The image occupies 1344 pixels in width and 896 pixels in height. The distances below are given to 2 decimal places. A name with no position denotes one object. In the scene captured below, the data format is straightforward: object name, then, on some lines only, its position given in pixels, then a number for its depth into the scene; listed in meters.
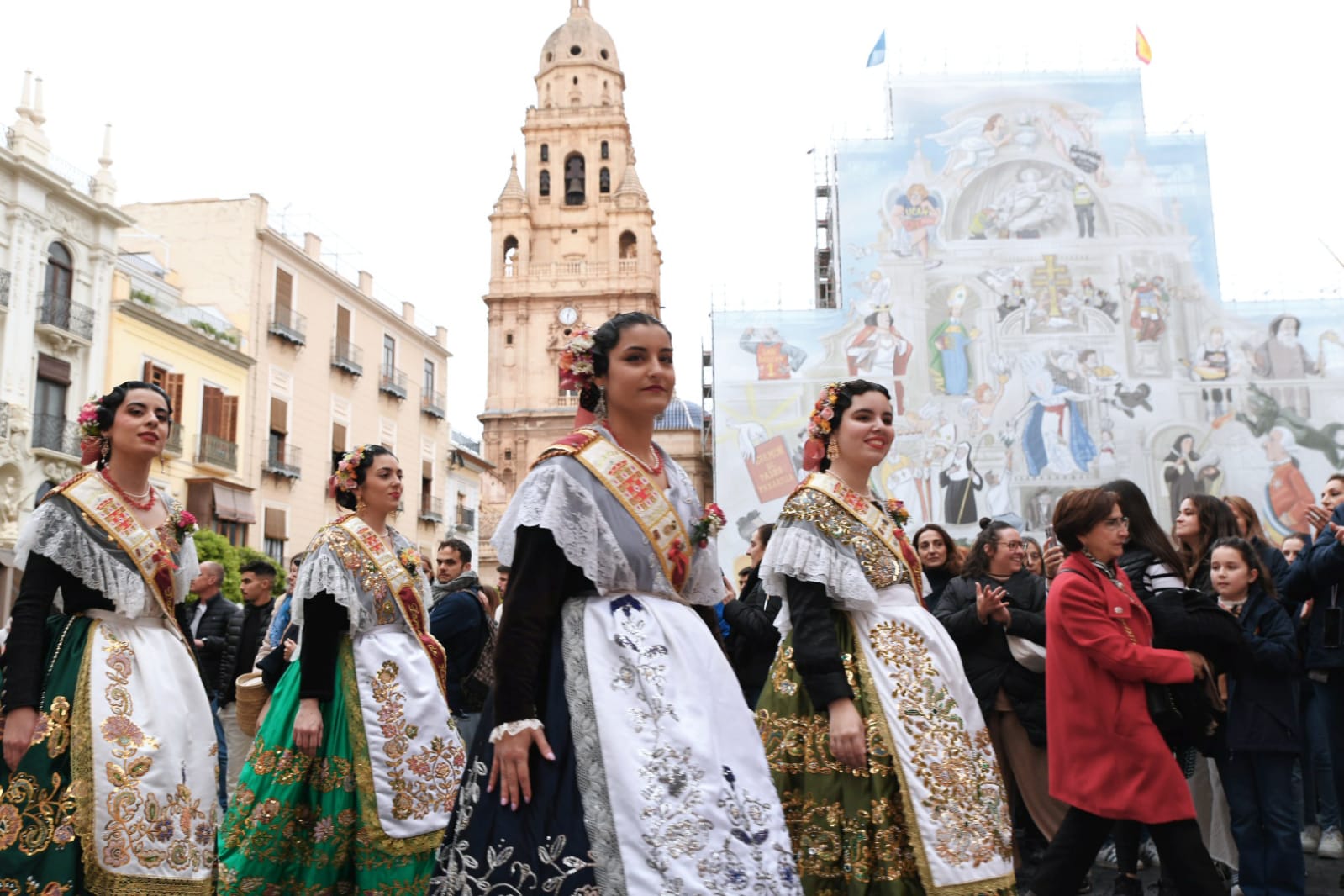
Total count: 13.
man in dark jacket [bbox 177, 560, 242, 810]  7.89
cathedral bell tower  44.19
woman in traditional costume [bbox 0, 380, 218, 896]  3.46
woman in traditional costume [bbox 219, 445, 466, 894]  4.12
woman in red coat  3.86
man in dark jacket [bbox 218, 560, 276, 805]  7.83
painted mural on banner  25.86
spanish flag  29.22
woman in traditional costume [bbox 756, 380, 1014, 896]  3.42
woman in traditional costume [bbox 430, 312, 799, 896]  2.34
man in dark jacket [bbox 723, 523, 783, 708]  6.31
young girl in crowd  4.58
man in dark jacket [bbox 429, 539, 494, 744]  6.09
